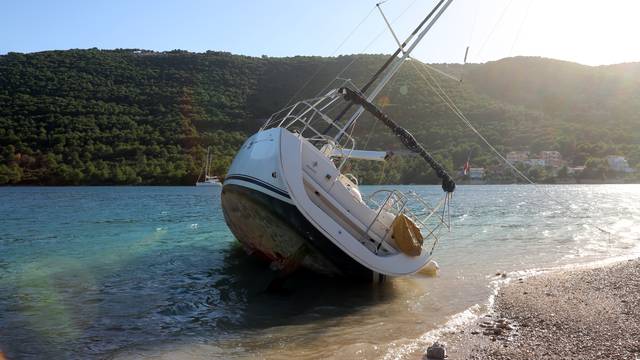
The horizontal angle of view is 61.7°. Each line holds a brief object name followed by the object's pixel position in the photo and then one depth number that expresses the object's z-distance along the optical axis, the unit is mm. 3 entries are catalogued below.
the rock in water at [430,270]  12969
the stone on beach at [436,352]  6523
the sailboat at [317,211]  10055
